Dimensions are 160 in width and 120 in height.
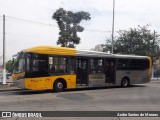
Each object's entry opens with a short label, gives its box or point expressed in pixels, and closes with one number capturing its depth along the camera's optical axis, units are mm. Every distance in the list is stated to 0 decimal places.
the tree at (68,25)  24571
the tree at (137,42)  26261
